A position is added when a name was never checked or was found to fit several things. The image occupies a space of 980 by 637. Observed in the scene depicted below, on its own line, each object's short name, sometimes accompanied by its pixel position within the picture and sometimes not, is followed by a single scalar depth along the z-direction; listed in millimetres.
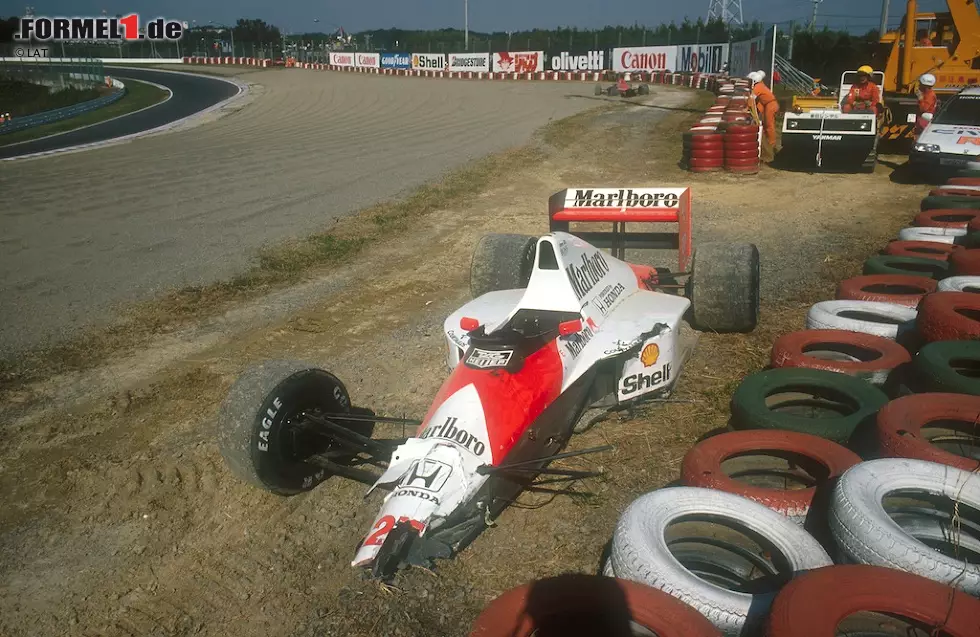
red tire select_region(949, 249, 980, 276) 7041
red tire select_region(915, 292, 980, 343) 5422
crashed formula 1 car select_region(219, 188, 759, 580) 4238
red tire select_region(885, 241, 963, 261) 8875
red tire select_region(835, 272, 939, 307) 7070
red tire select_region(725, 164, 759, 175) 16719
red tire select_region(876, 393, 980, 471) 4195
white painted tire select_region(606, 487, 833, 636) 3332
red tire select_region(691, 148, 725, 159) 16875
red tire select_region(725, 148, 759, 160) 16734
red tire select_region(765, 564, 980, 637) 2828
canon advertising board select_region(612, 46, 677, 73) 50125
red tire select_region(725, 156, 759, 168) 16781
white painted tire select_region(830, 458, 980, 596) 3283
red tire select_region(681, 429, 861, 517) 4160
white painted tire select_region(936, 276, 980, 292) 6582
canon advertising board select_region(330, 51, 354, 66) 68312
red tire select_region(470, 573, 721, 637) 3125
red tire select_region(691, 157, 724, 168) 16953
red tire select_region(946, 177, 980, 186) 12656
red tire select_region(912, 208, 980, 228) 10227
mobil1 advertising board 43469
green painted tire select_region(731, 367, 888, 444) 4914
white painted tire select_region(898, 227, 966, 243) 9539
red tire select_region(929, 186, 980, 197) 11862
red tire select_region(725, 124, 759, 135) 16703
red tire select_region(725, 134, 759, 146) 16672
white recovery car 14406
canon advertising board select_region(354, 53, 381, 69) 66750
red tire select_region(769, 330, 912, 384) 5715
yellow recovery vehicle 19016
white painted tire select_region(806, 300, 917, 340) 6438
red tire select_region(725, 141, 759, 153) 16703
